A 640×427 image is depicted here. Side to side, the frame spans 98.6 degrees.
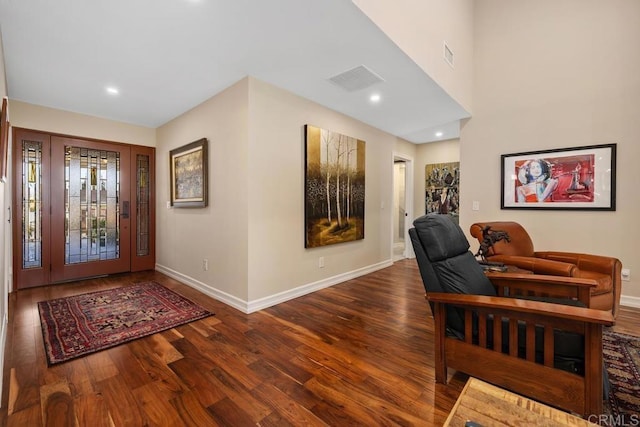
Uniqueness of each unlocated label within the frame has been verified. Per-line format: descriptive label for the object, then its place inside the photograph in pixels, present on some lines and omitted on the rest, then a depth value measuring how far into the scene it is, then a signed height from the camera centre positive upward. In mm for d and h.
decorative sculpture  2559 -269
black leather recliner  1253 -619
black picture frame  3055 +377
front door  3580 +22
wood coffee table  825 -635
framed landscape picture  3373 +468
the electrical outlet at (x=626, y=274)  2973 -692
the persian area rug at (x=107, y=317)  2156 -1032
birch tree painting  3383 +302
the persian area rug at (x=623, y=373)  1425 -1024
